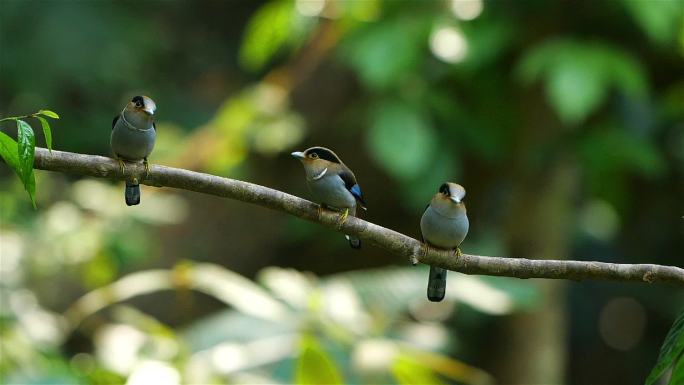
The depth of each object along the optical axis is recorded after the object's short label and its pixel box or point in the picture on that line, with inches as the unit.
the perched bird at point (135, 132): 495.1
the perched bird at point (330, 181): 499.2
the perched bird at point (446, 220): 497.0
